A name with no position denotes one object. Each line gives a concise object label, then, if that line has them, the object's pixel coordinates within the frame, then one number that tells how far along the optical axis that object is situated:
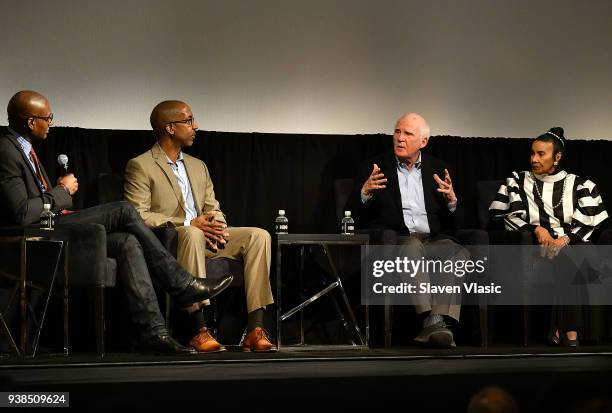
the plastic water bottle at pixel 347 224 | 8.27
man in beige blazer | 7.63
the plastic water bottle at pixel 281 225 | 8.22
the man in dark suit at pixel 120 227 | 7.18
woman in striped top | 9.00
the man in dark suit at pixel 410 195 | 8.63
